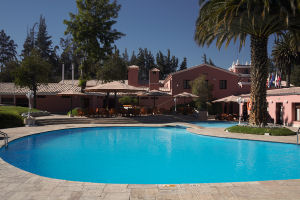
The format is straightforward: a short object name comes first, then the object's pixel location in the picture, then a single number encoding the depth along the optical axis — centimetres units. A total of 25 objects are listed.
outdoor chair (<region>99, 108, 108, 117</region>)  2247
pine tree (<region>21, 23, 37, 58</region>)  6531
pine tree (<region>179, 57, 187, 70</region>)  6531
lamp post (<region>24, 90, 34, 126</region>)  1762
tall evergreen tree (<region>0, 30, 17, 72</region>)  6738
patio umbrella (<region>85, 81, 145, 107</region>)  2133
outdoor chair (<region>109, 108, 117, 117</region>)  2269
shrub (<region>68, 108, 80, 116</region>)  2314
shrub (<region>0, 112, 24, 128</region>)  1653
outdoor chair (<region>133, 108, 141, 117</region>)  2350
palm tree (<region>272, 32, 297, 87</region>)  2909
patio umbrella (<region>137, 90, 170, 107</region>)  2443
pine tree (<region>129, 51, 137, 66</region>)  7064
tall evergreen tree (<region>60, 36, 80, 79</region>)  6397
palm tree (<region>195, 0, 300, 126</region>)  1282
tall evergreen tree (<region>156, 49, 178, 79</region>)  6348
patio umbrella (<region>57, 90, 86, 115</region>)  2225
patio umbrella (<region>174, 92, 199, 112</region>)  2637
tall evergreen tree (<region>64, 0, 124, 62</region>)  2644
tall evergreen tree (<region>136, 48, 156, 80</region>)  6844
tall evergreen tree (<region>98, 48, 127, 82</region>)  3594
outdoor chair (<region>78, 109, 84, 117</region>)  2252
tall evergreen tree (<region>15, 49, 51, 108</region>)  2720
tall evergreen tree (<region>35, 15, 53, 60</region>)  6506
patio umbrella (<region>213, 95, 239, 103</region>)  2619
